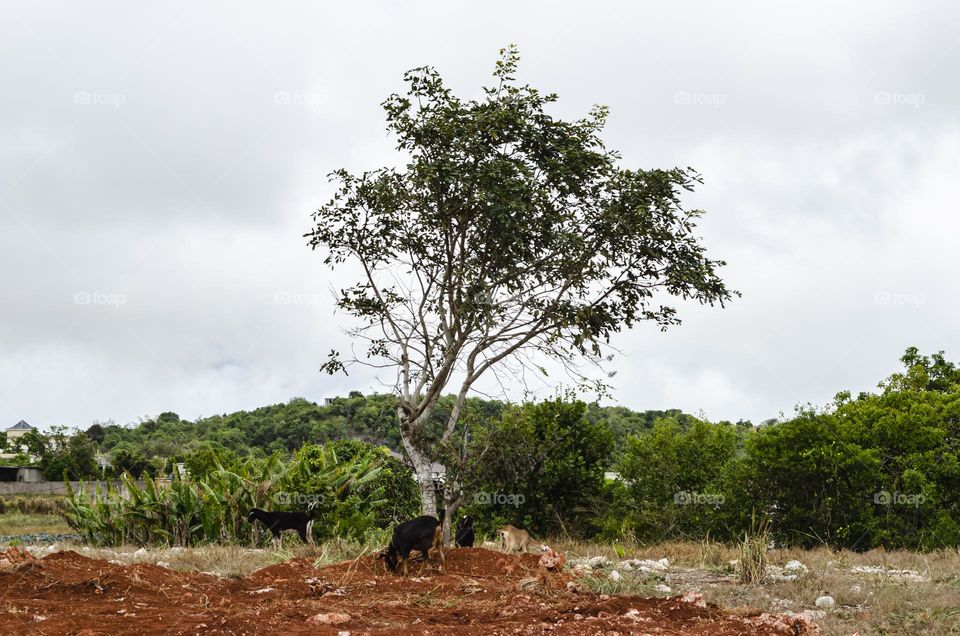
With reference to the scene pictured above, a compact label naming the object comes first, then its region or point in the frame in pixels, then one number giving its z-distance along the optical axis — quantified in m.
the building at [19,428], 117.84
